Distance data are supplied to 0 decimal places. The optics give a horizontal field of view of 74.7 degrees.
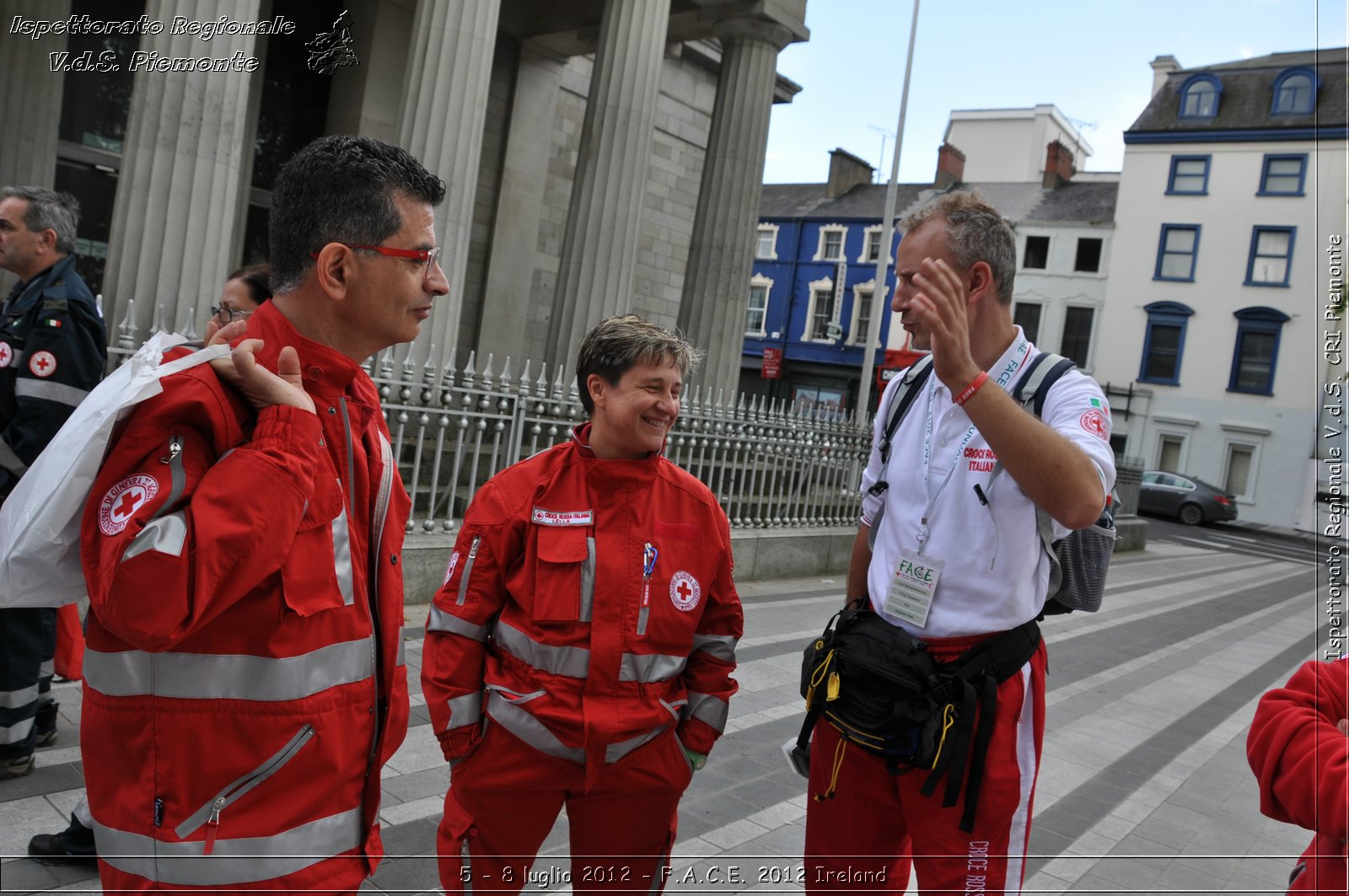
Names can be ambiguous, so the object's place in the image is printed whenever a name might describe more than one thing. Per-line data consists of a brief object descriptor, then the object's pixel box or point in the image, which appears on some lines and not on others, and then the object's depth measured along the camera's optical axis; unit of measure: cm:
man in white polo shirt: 195
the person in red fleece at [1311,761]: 148
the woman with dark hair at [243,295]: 328
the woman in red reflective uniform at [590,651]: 227
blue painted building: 3853
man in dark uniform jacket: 342
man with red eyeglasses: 132
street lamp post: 1698
